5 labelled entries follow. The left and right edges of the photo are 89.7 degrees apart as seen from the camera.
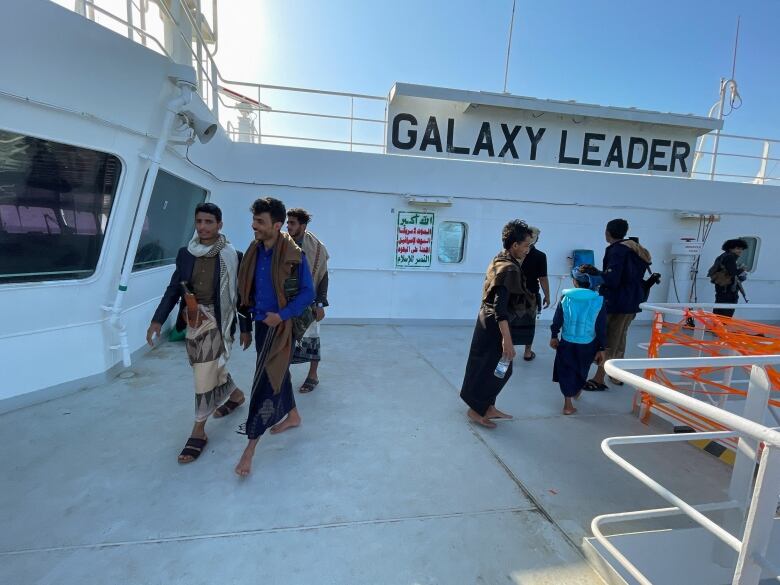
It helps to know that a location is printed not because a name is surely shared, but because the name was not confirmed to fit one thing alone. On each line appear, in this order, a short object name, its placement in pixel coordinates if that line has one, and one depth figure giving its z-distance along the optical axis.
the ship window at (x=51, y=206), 3.01
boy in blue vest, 3.67
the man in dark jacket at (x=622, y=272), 4.23
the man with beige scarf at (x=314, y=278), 3.58
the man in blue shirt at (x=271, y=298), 2.67
